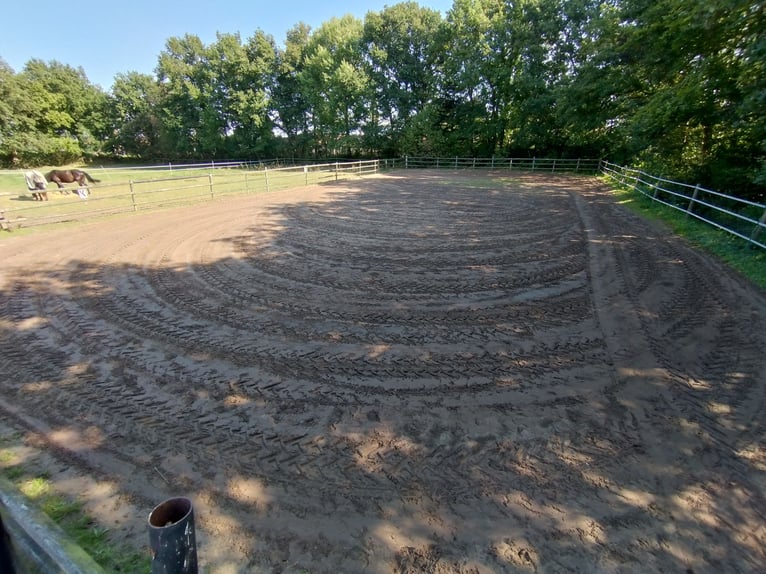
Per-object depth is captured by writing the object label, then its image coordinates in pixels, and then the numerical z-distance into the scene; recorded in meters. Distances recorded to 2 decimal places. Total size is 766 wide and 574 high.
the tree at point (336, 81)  33.22
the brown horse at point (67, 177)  14.50
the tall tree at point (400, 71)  32.97
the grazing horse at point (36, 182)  12.95
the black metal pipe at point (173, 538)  0.95
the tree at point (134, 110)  43.75
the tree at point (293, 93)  39.44
